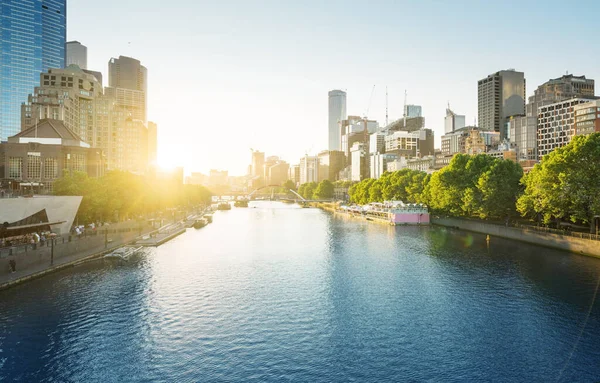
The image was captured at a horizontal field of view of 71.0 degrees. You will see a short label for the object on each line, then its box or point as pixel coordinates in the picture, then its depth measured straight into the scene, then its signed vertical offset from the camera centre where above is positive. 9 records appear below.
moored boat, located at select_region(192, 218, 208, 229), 122.01 -9.13
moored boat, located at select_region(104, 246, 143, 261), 64.44 -9.49
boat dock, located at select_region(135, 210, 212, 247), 80.99 -9.23
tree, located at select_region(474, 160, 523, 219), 91.81 +0.48
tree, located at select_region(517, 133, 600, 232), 68.25 +1.89
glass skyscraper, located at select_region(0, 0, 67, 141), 193.75 +61.75
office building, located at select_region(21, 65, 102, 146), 146.88 +36.24
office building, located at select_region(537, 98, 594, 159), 192.62 +34.61
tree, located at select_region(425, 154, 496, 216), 101.62 +2.53
